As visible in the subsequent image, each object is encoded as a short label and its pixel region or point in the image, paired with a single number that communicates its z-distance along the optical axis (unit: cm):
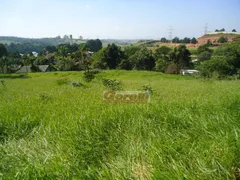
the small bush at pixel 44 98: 636
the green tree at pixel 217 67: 2688
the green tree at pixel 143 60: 3738
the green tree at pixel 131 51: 4996
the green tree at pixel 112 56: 3672
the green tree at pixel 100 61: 3507
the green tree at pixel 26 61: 4283
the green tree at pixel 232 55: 3025
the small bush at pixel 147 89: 718
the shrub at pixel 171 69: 3404
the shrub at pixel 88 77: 1558
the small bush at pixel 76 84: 1211
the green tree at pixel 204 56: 4469
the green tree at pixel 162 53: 4016
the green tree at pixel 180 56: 3546
